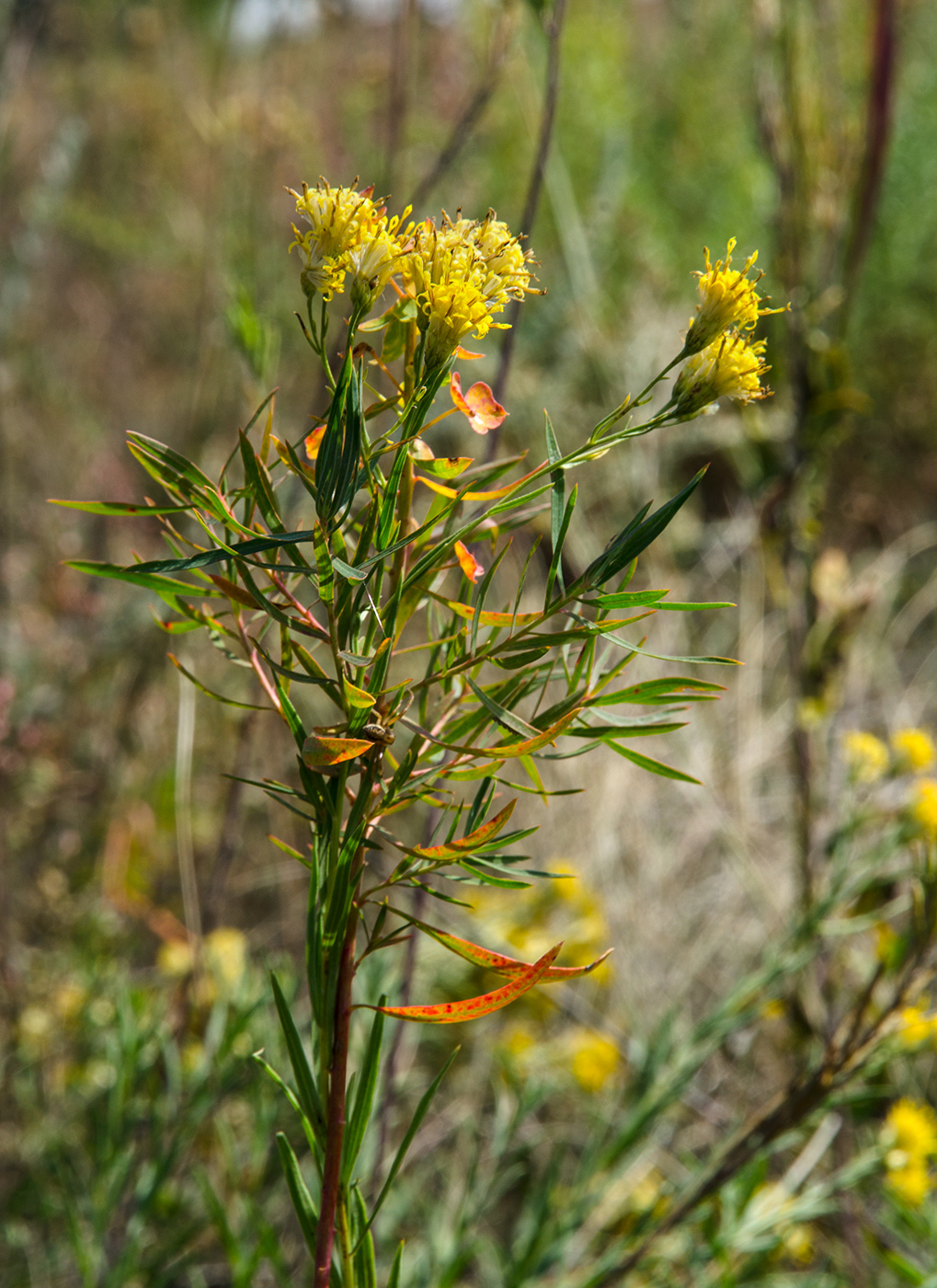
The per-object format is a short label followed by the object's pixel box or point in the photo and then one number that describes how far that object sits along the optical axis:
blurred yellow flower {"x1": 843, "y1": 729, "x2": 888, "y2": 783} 0.88
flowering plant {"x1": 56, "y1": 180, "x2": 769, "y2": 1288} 0.30
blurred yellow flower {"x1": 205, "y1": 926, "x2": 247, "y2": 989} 0.98
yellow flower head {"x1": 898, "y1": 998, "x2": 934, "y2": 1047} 0.68
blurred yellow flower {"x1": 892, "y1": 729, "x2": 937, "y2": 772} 0.86
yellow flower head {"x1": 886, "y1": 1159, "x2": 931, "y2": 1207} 0.80
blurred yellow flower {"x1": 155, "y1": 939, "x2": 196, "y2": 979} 1.15
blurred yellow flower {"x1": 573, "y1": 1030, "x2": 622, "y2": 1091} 1.06
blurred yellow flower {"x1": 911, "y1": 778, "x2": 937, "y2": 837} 0.73
